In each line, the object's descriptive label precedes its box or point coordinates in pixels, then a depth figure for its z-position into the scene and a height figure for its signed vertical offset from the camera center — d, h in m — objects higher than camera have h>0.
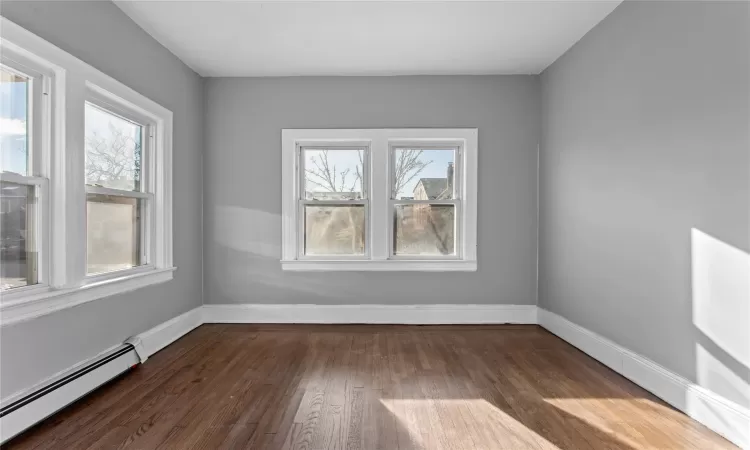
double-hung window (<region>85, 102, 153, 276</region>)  2.74 +0.22
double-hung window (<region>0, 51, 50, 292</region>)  2.10 +0.27
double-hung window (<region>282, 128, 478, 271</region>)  4.20 +0.21
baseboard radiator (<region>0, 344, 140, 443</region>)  1.97 -0.98
